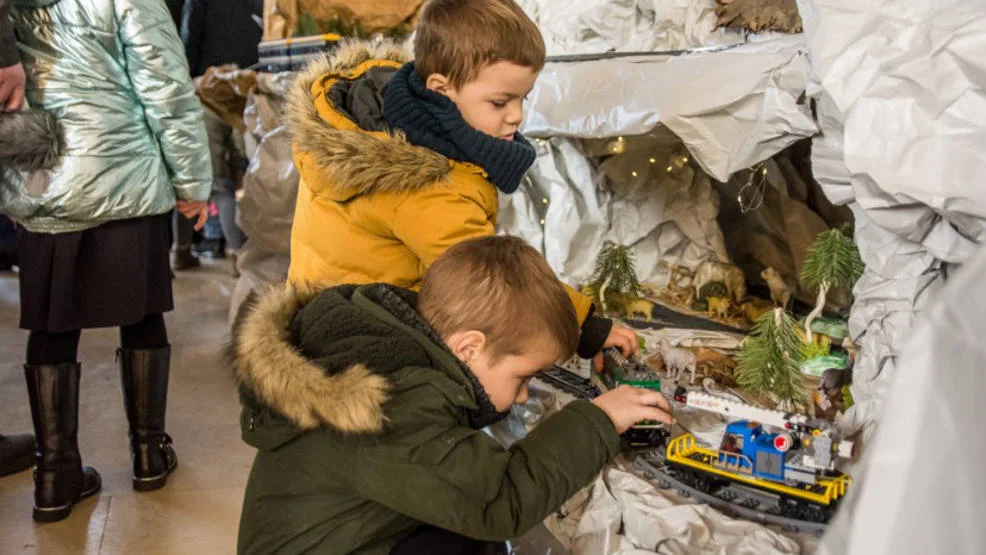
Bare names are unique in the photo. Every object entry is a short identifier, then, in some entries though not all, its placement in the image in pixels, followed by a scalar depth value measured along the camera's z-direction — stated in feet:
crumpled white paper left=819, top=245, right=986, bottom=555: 1.73
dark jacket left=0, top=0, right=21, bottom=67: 6.09
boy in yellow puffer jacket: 5.15
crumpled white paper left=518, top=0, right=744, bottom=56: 7.09
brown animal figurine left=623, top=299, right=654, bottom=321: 7.32
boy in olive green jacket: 3.82
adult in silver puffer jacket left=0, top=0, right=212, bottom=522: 6.64
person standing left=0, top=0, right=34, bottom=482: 6.12
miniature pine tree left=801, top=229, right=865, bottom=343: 5.80
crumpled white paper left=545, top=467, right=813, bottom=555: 4.23
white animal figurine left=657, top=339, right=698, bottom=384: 5.99
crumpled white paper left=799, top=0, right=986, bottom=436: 4.00
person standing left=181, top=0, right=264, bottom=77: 13.78
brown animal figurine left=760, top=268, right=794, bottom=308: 7.28
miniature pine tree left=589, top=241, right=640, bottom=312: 7.40
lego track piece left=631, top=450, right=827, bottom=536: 4.22
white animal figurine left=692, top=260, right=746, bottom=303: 7.48
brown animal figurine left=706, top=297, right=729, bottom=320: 7.26
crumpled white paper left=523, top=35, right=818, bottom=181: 5.35
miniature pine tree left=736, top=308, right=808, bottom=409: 5.27
